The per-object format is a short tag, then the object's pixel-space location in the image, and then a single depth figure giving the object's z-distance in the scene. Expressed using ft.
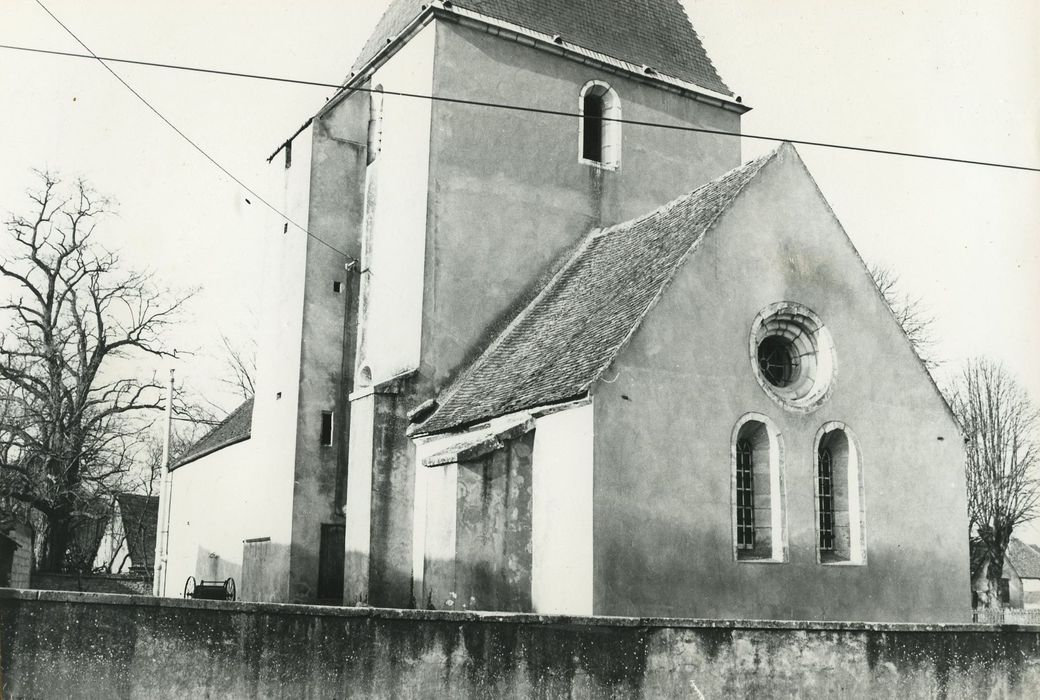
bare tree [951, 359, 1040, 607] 131.03
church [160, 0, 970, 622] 52.80
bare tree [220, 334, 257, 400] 165.83
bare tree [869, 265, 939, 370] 124.77
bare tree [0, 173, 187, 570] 108.68
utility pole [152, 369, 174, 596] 89.51
